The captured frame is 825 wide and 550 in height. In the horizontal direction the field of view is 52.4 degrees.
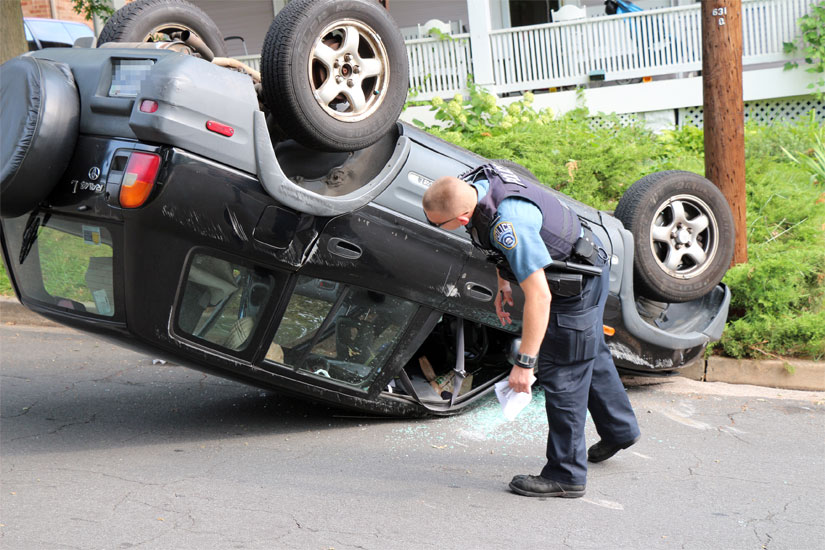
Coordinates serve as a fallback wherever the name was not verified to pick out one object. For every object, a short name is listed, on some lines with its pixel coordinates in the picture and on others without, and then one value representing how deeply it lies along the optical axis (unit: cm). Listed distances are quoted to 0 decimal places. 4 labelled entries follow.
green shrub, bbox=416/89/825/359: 604
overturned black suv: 367
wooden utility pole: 639
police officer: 347
